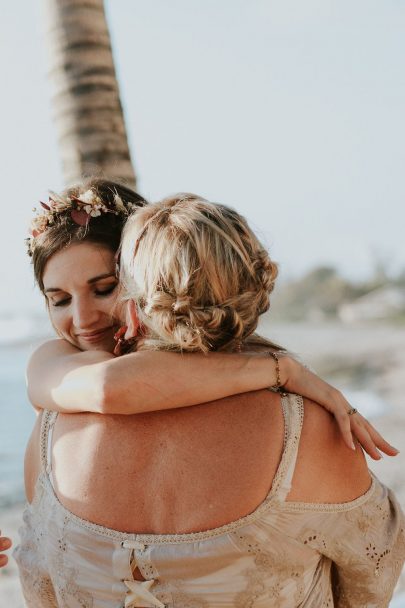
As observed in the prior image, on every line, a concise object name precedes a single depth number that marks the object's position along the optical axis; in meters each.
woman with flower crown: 1.93
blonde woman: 1.90
